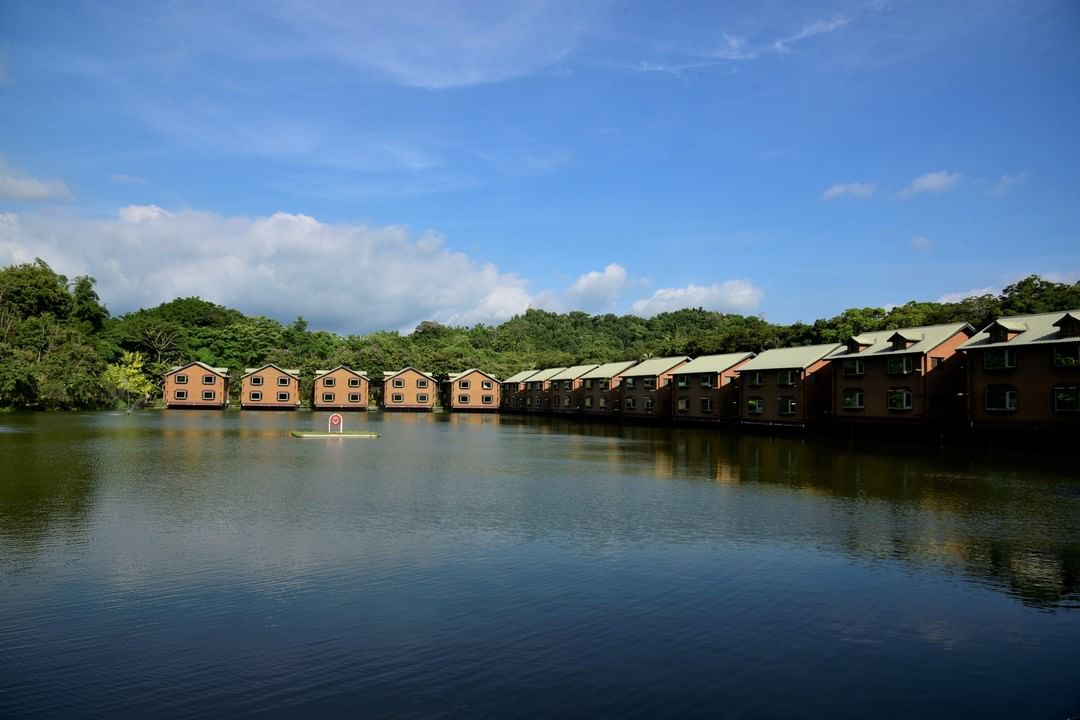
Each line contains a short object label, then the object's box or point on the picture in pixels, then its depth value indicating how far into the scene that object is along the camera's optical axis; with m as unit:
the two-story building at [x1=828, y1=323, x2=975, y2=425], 39.03
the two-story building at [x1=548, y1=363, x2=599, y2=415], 75.81
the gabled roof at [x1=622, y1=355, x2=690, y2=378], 63.02
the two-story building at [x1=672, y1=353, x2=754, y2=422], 54.78
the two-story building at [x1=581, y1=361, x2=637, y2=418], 69.25
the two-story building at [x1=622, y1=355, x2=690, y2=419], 61.97
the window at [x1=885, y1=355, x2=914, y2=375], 39.91
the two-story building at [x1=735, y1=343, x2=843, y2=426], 47.22
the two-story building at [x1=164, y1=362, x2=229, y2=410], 74.62
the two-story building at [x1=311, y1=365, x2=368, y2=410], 78.69
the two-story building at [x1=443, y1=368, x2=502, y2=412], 84.06
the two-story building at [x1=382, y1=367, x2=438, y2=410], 81.12
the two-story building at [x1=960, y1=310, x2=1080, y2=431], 32.28
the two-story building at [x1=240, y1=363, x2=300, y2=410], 77.00
